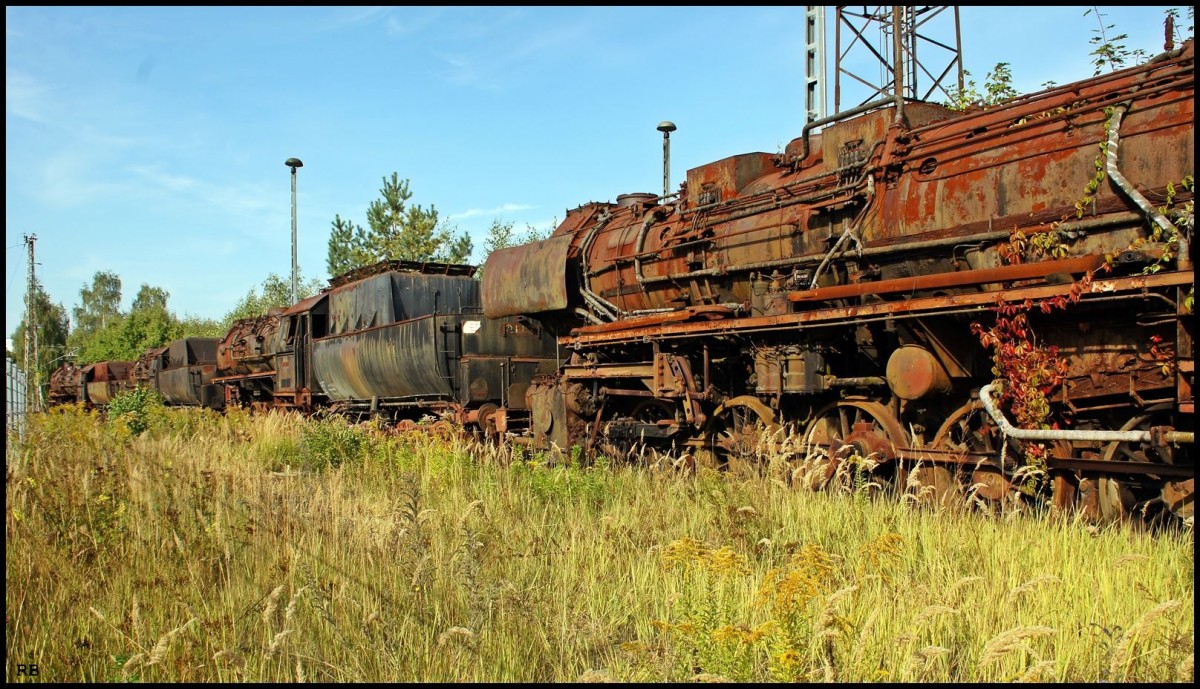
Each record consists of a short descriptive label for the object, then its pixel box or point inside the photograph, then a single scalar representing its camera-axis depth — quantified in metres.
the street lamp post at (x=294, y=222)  24.69
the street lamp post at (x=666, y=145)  20.30
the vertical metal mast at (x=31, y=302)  43.16
